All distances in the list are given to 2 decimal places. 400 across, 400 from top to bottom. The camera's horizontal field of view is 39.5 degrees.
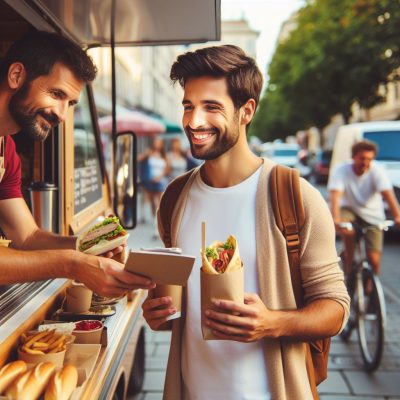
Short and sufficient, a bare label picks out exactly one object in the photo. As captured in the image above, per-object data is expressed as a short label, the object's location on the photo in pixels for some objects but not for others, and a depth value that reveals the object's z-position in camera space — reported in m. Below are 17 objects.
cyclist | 5.57
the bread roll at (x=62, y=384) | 1.81
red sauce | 2.55
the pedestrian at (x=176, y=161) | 13.96
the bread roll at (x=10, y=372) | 1.83
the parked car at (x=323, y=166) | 26.83
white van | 10.92
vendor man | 1.92
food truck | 2.40
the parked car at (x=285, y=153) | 35.12
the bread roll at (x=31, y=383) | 1.76
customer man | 1.82
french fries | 2.11
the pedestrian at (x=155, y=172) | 12.68
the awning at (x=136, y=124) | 15.05
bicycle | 4.84
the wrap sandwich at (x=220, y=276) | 1.67
